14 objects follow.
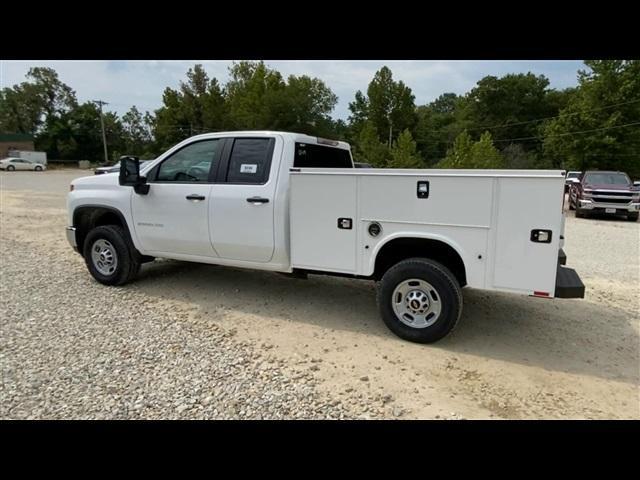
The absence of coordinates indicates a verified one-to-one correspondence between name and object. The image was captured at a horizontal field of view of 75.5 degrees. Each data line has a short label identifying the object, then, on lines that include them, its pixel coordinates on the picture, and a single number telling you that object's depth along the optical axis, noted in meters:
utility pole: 63.94
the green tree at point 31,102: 75.75
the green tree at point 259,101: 53.28
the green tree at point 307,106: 54.03
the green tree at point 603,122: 30.03
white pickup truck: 3.49
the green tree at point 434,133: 61.34
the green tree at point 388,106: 52.62
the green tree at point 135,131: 76.38
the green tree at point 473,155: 24.92
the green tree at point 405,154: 31.80
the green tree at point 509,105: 60.09
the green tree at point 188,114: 61.53
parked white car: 46.44
